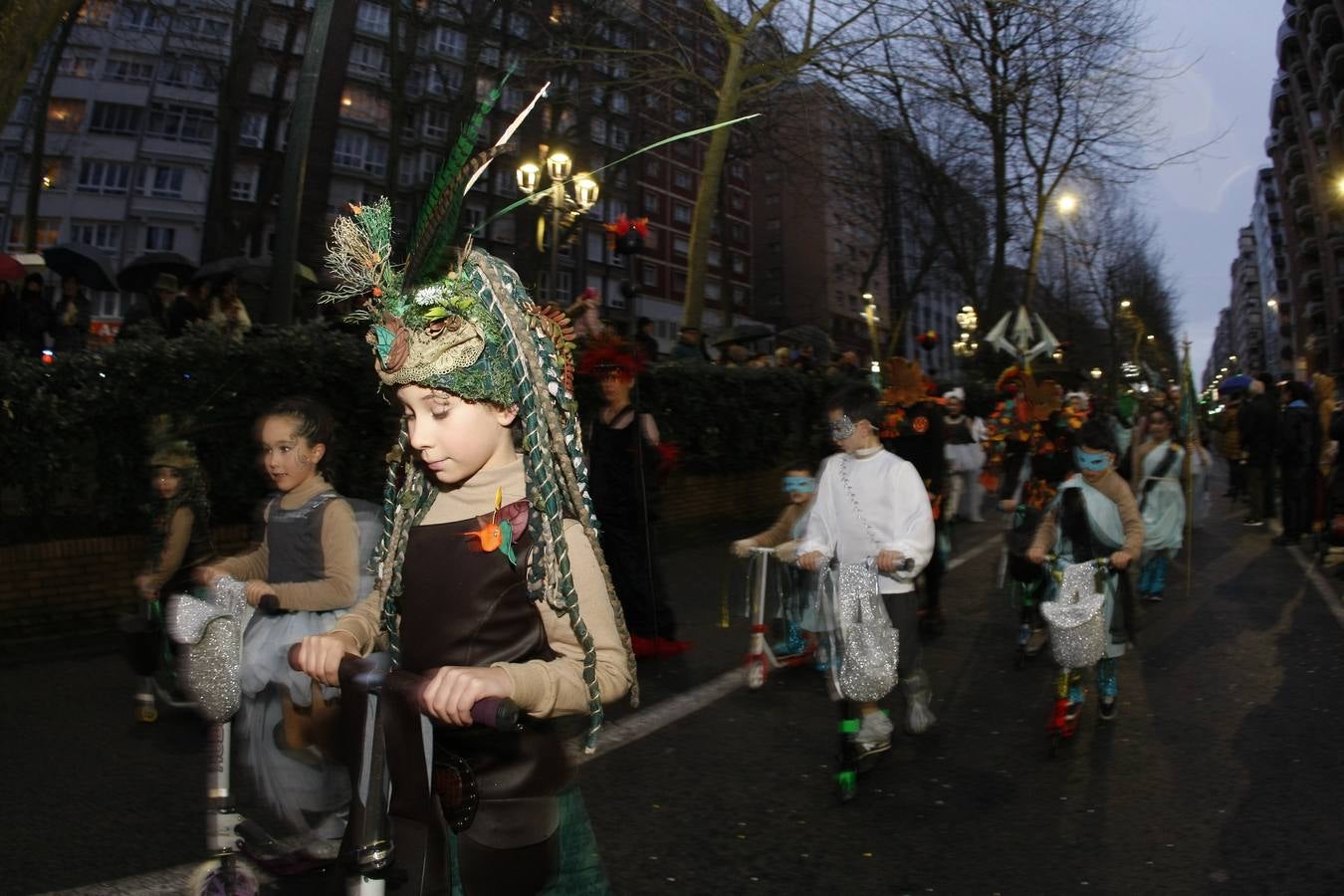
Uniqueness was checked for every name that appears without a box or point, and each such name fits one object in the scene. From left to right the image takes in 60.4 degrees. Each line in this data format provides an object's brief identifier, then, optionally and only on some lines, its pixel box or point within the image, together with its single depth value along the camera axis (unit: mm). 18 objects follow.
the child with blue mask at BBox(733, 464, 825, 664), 7320
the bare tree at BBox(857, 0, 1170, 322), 16969
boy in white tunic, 5285
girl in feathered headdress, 2301
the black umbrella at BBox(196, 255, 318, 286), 16531
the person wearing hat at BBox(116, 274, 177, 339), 11883
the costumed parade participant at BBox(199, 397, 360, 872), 3357
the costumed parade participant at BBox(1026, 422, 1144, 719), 6289
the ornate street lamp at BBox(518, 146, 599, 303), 16156
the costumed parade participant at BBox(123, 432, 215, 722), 5801
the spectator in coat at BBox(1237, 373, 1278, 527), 15773
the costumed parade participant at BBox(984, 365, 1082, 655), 7770
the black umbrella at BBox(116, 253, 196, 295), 16469
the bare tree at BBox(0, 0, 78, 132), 7359
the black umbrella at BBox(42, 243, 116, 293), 16391
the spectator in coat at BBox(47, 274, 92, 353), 12316
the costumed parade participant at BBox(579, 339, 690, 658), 7918
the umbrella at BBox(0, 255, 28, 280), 14828
